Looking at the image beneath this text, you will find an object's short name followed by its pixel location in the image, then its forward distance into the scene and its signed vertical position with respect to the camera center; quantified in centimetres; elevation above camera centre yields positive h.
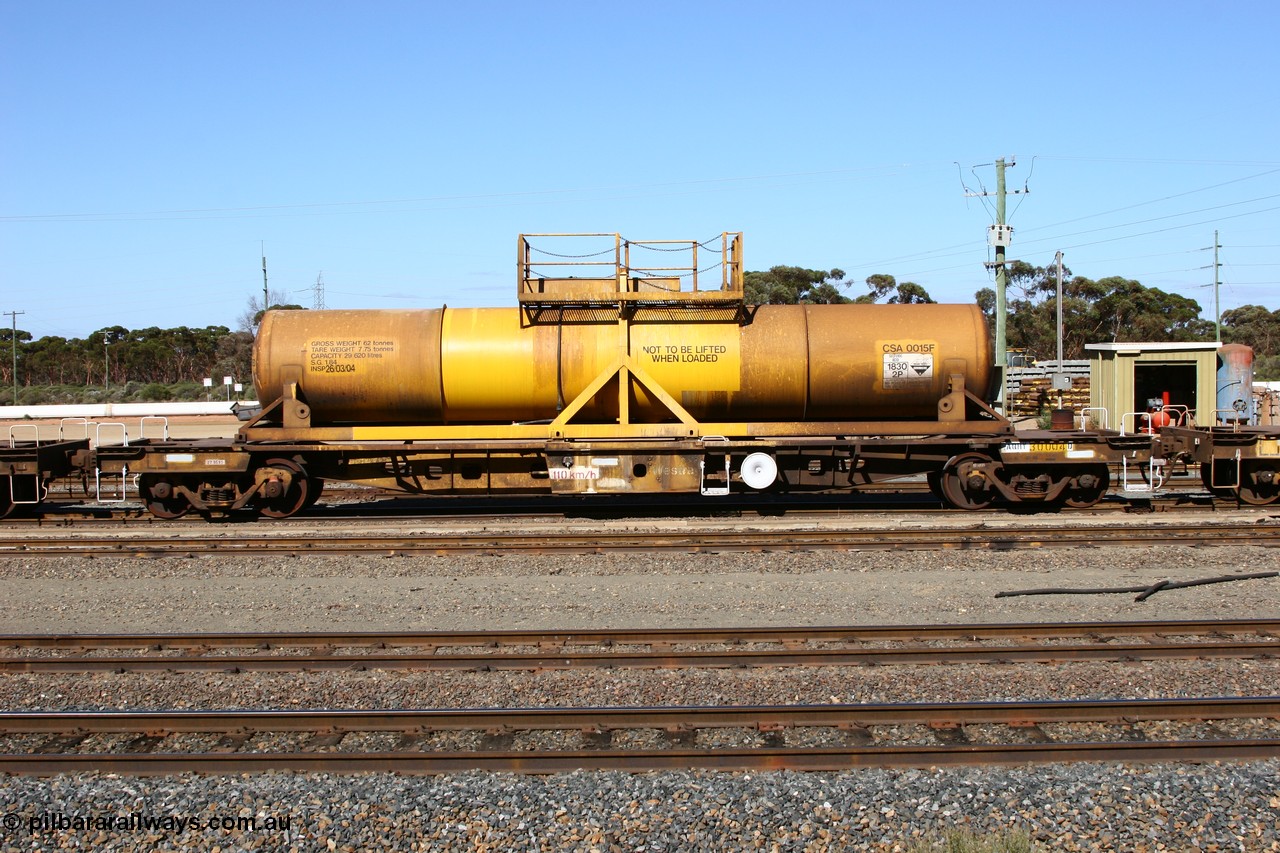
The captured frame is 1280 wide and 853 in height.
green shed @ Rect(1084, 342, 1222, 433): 2416 +93
